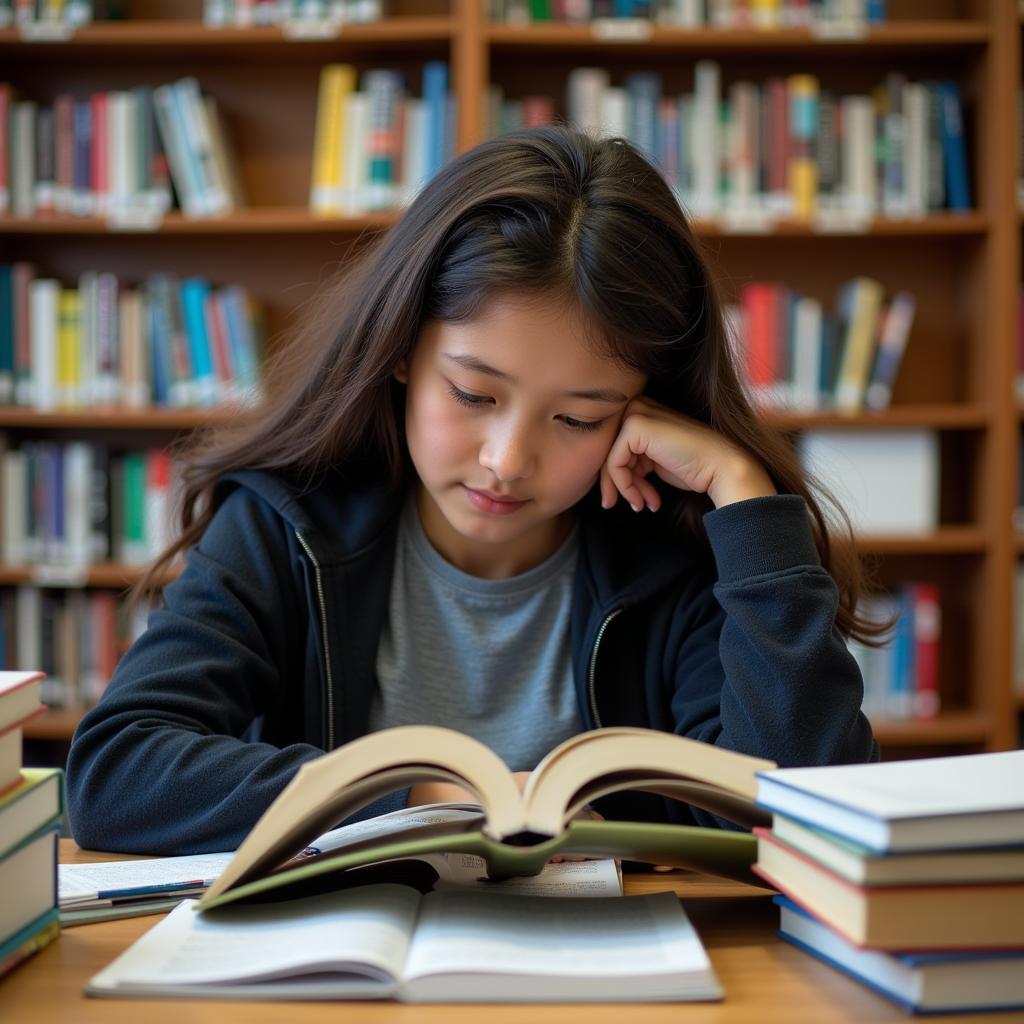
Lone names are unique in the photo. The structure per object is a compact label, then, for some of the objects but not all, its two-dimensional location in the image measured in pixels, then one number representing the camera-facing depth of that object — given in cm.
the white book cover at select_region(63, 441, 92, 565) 282
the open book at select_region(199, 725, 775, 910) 65
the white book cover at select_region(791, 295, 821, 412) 277
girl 101
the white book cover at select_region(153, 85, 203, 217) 276
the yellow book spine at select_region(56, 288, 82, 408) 280
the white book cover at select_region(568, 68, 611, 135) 276
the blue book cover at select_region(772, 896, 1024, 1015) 60
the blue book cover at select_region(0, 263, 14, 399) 279
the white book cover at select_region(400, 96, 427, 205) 275
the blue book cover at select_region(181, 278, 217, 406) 279
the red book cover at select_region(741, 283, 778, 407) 277
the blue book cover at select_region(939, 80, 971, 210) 275
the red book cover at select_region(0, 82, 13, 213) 275
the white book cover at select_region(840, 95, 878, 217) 275
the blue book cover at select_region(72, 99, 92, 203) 277
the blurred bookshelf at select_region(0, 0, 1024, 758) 270
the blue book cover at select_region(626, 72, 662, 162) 274
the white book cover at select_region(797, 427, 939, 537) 277
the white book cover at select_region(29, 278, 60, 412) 279
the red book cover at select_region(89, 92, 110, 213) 276
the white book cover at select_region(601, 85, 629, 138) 274
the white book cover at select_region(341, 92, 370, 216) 276
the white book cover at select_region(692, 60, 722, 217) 273
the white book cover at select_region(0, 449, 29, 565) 282
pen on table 77
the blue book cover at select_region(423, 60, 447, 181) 273
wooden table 58
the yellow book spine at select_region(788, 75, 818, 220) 272
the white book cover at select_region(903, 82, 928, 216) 275
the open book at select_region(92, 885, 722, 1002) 60
